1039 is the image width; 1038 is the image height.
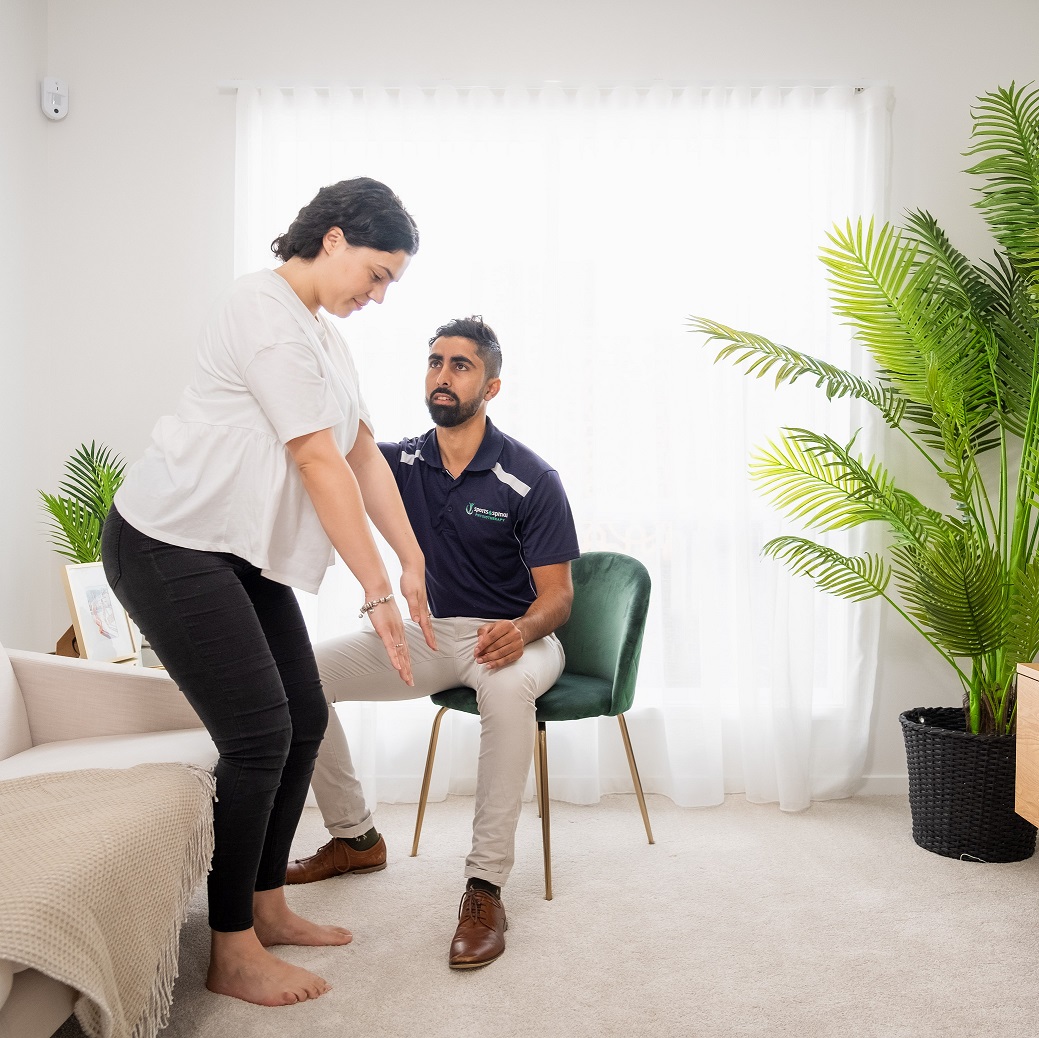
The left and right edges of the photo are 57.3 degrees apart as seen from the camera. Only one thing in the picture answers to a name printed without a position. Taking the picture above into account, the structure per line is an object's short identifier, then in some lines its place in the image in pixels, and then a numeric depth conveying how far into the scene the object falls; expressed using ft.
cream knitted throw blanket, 3.95
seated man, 7.23
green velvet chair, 7.63
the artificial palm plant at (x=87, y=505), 8.88
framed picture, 8.36
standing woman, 5.14
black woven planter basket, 8.25
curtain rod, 9.93
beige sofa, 6.55
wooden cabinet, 6.71
